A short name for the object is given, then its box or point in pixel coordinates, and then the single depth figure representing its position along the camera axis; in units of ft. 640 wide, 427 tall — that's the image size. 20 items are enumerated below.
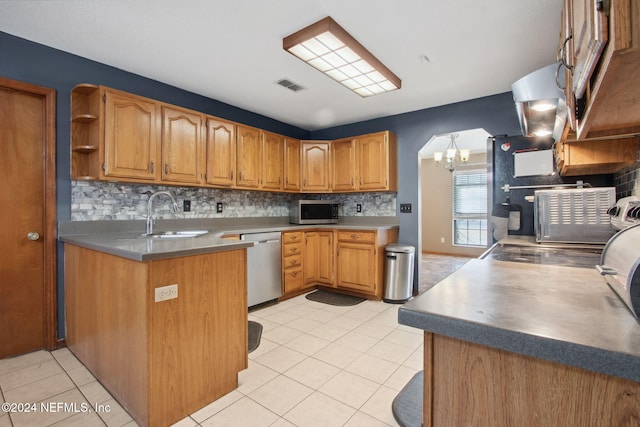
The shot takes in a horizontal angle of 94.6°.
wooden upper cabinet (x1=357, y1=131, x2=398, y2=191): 12.52
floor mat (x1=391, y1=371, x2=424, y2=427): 5.16
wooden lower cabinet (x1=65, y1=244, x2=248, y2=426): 4.86
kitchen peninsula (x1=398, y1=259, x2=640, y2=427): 1.76
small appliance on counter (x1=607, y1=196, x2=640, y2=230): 4.76
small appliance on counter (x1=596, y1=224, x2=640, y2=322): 2.17
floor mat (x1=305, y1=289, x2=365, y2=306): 11.78
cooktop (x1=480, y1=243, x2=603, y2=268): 4.73
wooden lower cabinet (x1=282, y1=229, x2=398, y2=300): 11.89
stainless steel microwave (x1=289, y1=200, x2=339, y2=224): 13.52
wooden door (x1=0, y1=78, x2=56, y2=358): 7.36
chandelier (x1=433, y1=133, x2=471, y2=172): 15.84
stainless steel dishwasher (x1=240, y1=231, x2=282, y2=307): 10.59
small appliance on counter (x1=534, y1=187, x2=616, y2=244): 6.45
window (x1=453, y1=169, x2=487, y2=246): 22.66
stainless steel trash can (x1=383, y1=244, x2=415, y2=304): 11.74
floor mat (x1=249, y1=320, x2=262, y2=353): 8.01
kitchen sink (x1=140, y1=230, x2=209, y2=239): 8.27
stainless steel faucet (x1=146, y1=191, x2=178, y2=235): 8.16
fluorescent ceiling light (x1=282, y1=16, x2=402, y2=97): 6.81
